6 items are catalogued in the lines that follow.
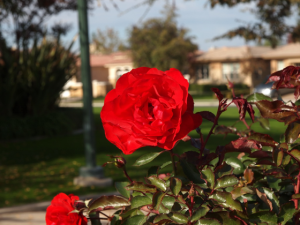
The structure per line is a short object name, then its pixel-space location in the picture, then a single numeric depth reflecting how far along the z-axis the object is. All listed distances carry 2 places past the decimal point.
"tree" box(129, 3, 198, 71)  39.94
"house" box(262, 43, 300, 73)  36.53
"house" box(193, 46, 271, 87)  38.00
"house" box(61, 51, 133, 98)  48.47
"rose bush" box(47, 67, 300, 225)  1.03
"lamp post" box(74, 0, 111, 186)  6.01
